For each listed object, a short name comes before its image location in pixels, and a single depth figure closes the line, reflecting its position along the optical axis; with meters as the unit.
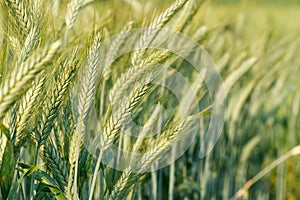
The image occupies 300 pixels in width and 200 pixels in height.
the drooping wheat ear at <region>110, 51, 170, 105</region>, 0.78
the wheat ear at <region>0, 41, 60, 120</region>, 0.62
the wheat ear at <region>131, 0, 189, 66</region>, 0.80
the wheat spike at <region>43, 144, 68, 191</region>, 0.77
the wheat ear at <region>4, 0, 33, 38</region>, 0.76
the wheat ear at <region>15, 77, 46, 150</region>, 0.71
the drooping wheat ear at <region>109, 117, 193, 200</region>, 0.79
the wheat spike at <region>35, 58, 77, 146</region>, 0.75
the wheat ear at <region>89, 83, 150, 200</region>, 0.76
